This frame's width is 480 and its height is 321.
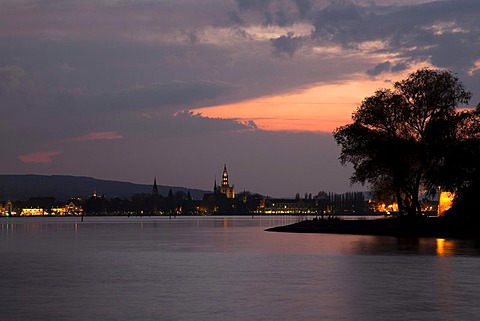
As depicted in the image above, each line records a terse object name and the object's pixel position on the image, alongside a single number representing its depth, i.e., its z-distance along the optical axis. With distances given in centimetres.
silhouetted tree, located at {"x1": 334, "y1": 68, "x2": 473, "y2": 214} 8525
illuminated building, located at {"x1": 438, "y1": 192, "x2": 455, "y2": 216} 10262
